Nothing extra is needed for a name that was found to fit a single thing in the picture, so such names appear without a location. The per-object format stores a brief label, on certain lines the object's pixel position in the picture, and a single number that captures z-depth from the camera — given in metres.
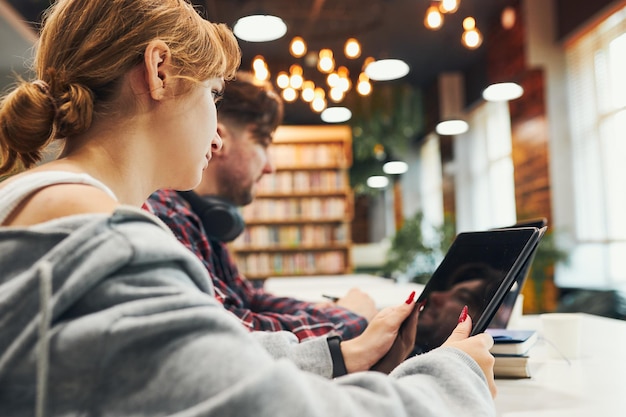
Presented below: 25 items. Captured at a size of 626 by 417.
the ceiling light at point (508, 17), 6.92
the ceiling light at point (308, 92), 7.32
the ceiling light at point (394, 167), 11.34
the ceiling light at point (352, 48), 5.77
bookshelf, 9.16
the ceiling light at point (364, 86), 6.99
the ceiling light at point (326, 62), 6.24
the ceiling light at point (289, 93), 7.26
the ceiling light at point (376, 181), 11.57
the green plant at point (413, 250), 8.78
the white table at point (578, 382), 0.98
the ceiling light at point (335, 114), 7.08
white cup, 1.41
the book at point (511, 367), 1.22
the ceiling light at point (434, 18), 4.79
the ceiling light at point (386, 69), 5.22
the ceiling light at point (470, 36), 5.21
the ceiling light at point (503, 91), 5.64
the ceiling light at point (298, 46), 5.86
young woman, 0.55
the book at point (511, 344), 1.23
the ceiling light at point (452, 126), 7.60
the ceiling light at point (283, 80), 7.15
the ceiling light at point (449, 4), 4.31
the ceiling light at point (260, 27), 4.19
